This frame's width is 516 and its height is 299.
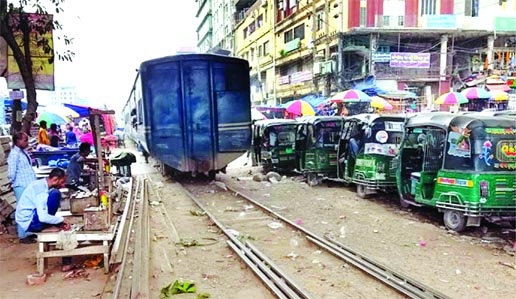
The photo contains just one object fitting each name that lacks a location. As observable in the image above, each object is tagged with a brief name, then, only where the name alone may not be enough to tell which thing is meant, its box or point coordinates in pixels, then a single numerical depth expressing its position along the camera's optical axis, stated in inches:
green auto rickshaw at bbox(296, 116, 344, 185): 518.0
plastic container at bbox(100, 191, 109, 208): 273.0
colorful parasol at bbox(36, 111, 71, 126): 789.2
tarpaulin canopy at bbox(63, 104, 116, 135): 720.0
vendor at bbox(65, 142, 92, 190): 364.4
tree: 321.2
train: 493.0
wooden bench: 217.9
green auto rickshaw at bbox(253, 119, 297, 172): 618.5
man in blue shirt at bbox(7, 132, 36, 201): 276.8
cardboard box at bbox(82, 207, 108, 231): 239.1
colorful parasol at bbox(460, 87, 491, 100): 872.9
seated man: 234.2
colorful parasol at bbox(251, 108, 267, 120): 1045.9
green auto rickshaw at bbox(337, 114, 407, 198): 409.7
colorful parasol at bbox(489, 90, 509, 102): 857.5
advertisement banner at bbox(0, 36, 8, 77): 340.6
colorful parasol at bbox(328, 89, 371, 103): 876.0
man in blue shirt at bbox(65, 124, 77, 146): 714.8
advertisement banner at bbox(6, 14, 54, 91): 343.0
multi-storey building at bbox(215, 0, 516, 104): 1201.4
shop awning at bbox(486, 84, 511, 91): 995.7
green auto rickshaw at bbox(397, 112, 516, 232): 281.6
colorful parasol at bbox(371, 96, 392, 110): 890.1
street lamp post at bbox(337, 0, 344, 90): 1209.4
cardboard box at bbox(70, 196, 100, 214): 275.3
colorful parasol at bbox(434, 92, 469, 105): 855.1
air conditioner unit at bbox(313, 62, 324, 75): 1243.8
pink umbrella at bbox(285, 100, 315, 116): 967.6
